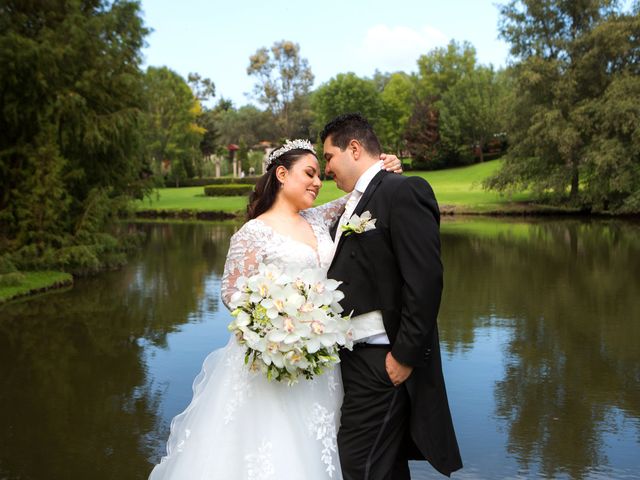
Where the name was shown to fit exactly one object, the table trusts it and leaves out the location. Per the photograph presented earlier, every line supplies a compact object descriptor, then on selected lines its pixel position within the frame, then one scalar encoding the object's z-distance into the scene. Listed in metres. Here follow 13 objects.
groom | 3.14
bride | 3.32
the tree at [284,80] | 74.75
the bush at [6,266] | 14.00
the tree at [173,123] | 57.45
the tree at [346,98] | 79.31
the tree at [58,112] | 15.33
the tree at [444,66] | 82.06
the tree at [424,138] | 65.19
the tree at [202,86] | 80.62
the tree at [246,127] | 95.31
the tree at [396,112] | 77.25
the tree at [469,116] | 64.56
